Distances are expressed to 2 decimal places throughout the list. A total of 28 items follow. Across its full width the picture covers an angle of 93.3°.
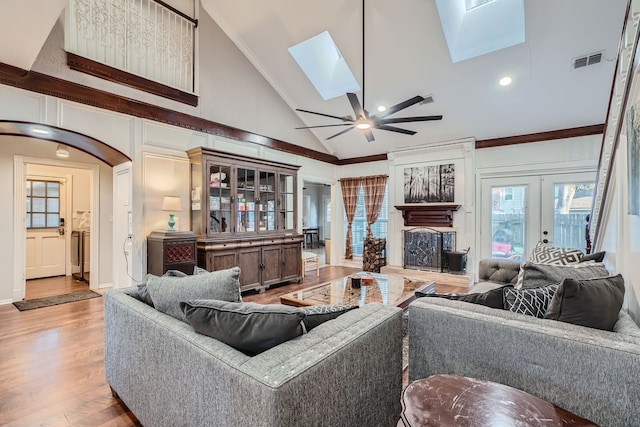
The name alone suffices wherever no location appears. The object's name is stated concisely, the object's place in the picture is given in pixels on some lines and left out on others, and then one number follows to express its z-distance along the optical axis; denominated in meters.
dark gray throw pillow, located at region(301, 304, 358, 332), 1.42
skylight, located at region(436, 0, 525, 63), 3.73
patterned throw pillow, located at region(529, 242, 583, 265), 2.91
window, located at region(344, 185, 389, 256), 6.85
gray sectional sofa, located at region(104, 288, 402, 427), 0.96
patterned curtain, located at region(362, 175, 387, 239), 6.75
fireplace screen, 5.82
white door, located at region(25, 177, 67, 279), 5.49
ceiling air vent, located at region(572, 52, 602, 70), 3.74
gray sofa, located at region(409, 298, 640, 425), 1.10
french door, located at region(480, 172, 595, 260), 4.89
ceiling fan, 3.18
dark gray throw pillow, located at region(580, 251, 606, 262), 2.39
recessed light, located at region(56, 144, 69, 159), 4.39
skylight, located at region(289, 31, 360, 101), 4.96
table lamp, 4.02
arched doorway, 3.47
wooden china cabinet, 4.38
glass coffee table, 2.98
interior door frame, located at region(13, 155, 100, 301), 4.11
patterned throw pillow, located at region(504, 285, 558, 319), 1.47
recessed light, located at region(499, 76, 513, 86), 4.30
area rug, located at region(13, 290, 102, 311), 3.92
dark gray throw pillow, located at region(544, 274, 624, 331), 1.29
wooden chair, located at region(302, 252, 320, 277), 5.99
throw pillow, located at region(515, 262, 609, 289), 1.79
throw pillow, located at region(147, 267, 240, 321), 1.56
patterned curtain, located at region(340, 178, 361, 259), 7.16
